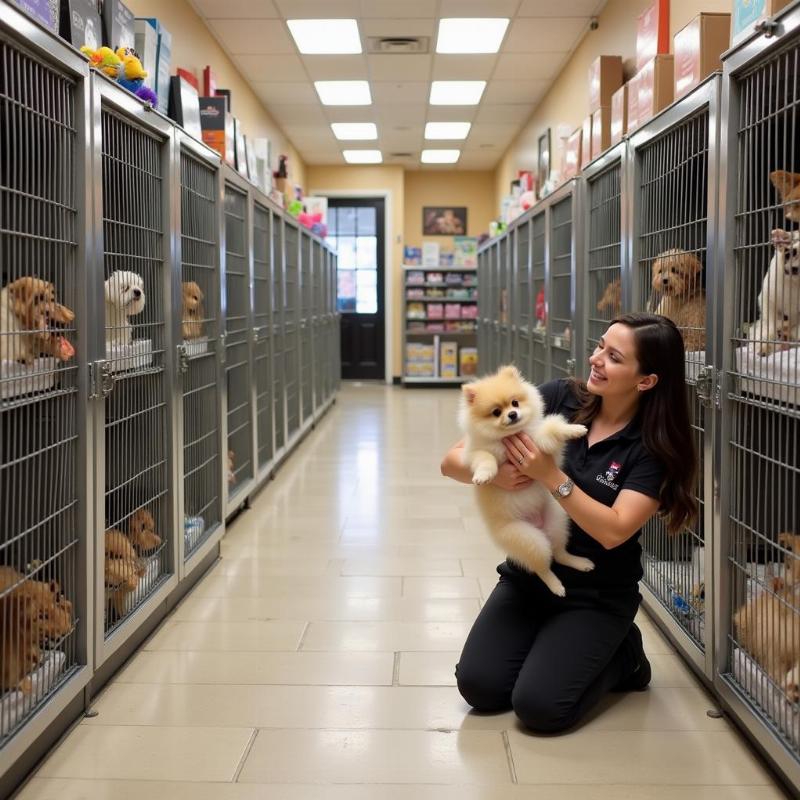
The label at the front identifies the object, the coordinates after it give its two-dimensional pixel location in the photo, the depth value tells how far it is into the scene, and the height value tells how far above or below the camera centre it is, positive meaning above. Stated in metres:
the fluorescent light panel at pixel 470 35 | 6.95 +2.46
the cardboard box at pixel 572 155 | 5.30 +1.13
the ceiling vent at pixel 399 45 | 7.36 +2.46
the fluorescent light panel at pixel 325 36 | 7.01 +2.48
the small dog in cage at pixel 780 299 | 2.22 +0.11
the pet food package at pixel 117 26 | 3.31 +1.20
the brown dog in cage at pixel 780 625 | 2.15 -0.71
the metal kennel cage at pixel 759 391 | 2.15 -0.13
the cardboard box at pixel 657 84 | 3.59 +1.03
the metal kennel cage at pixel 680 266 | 2.77 +0.26
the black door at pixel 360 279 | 13.72 +0.98
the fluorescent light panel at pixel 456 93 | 8.78 +2.51
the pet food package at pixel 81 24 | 2.92 +1.08
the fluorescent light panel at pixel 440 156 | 12.47 +2.62
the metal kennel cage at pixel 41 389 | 2.13 -0.11
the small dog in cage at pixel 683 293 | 3.01 +0.16
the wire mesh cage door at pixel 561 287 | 4.95 +0.31
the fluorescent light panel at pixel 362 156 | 12.51 +2.64
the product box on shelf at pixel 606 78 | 5.31 +1.55
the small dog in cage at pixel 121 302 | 2.90 +0.14
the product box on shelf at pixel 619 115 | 4.16 +1.07
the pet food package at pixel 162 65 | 3.85 +1.20
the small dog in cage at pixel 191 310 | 3.88 +0.15
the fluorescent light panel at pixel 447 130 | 10.66 +2.57
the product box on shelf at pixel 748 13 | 2.38 +0.91
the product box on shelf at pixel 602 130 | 4.67 +1.10
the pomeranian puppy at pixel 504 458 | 2.39 -0.32
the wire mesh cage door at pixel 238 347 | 4.96 -0.02
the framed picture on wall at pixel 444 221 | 14.04 +1.89
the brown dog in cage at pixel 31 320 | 2.17 +0.06
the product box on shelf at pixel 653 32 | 4.41 +1.53
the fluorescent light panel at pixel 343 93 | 8.83 +2.53
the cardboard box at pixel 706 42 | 3.14 +1.04
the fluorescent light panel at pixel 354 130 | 10.72 +2.59
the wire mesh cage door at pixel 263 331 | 5.88 +0.08
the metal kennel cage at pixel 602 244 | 3.84 +0.44
